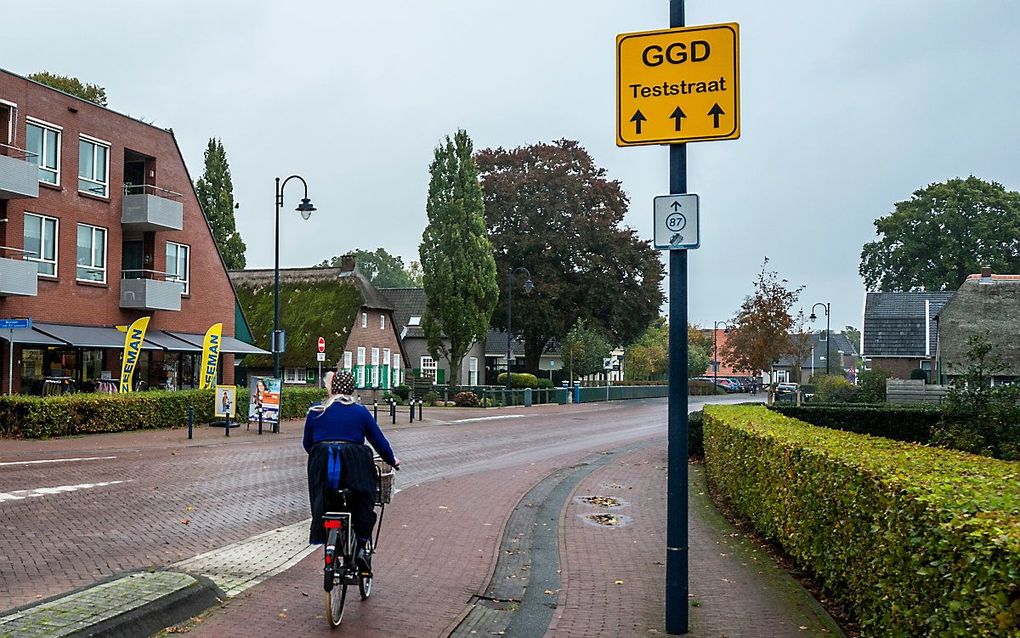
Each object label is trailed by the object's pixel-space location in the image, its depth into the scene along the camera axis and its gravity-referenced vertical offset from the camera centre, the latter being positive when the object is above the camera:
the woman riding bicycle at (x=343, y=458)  6.74 -0.69
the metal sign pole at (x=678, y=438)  6.64 -0.53
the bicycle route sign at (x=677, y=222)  6.81 +1.01
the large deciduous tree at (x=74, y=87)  45.31 +13.37
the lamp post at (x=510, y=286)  48.00 +3.85
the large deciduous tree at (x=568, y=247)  54.50 +6.66
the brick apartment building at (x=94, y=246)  28.95 +3.91
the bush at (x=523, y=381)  55.44 -1.09
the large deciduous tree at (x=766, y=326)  36.41 +1.44
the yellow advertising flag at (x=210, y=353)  29.08 +0.23
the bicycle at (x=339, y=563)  6.46 -1.41
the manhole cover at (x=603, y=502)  13.45 -2.00
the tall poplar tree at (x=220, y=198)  60.16 +10.20
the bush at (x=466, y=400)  44.56 -1.78
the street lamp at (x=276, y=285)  32.12 +2.52
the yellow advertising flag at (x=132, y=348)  27.31 +0.35
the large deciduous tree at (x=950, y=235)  67.75 +9.44
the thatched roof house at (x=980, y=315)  41.97 +2.23
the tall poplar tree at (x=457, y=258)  47.78 +5.23
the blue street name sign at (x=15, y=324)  21.52 +0.80
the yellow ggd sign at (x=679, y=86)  6.84 +2.00
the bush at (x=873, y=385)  36.81 -0.89
